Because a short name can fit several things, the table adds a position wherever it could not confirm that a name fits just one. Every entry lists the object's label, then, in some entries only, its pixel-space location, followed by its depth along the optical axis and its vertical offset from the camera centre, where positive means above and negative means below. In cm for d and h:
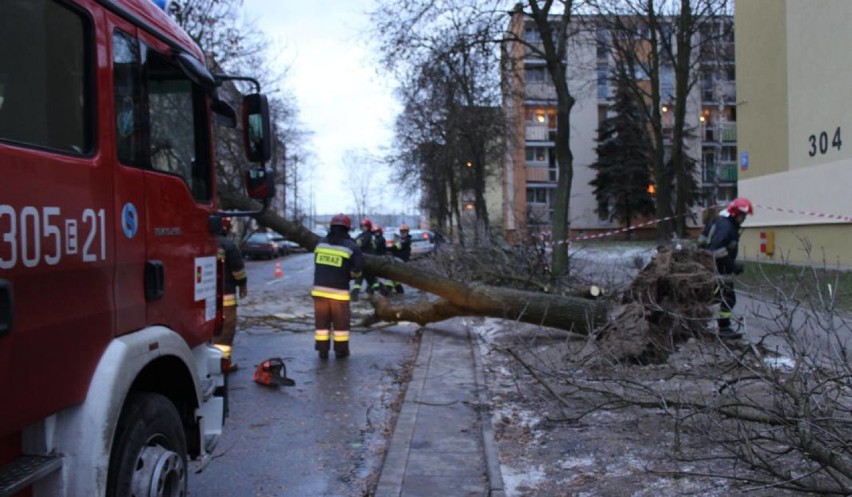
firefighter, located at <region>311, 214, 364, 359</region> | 805 -64
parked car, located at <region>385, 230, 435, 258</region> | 2533 -32
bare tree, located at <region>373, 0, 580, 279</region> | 1484 +439
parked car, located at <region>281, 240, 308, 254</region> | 4636 -85
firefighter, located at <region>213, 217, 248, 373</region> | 752 -54
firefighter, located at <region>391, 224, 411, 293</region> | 1816 -37
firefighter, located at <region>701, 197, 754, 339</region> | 822 -8
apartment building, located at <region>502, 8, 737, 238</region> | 4312 +601
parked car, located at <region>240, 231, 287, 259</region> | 3672 -57
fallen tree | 654 -82
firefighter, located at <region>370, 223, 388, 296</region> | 1625 -19
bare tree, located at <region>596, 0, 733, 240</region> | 2130 +640
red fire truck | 207 -5
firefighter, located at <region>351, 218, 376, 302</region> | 1532 -15
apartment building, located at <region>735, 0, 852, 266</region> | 1499 +265
